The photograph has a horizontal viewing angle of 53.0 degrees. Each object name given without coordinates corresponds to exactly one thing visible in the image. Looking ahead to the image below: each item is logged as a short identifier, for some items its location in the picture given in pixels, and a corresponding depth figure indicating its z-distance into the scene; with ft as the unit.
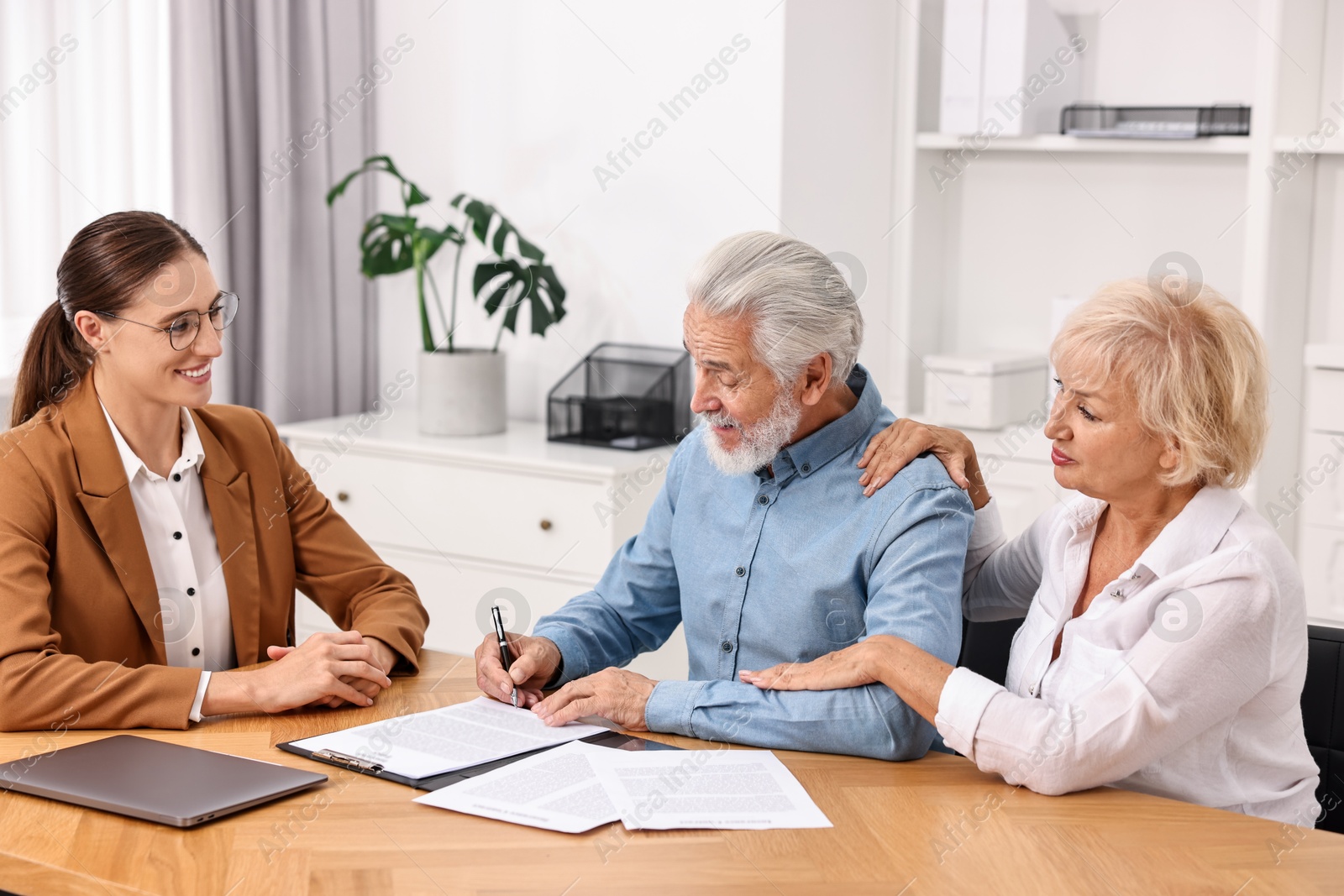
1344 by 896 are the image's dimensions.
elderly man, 5.56
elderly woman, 4.98
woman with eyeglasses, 5.70
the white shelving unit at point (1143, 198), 10.24
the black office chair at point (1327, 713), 5.87
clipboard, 5.04
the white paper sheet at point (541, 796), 4.71
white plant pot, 11.94
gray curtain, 12.00
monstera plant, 11.61
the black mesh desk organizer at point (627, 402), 11.71
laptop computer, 4.71
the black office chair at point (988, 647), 6.54
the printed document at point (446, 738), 5.23
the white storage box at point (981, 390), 11.31
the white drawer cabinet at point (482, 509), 10.99
